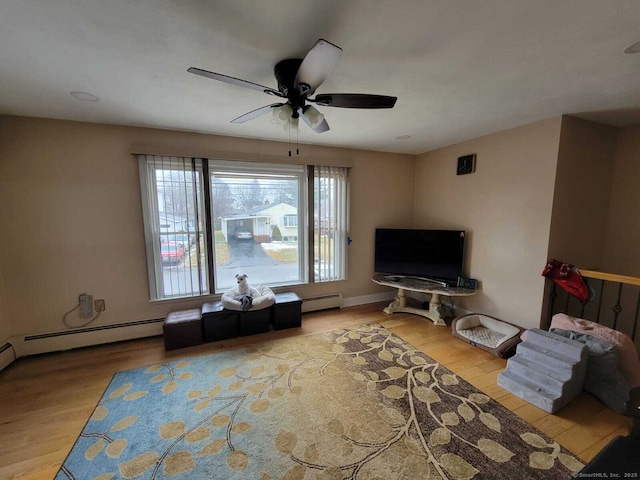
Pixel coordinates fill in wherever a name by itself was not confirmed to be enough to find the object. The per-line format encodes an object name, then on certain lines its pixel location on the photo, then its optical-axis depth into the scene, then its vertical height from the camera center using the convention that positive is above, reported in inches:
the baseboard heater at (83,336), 100.7 -52.4
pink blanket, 75.6 -41.2
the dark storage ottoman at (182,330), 104.9 -49.4
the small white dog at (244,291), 115.4 -37.1
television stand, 125.6 -39.1
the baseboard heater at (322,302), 144.7 -51.8
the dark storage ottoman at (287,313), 122.9 -48.9
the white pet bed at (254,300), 112.5 -39.9
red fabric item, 94.7 -24.2
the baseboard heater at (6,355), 93.0 -53.5
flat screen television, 131.2 -22.1
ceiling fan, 47.8 +28.9
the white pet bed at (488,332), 100.3 -52.6
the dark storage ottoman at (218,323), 111.0 -49.0
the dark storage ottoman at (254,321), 116.5 -50.5
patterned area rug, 56.9 -57.1
